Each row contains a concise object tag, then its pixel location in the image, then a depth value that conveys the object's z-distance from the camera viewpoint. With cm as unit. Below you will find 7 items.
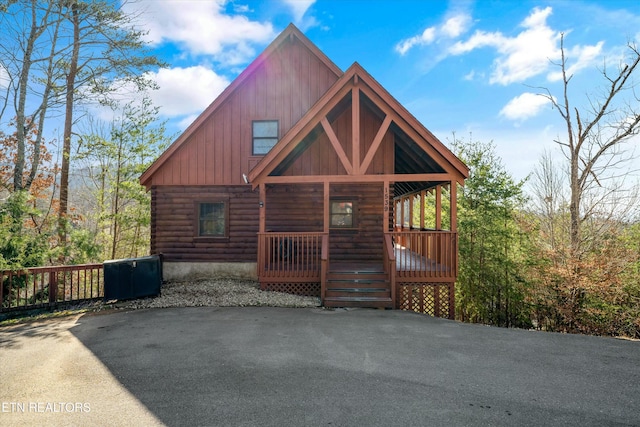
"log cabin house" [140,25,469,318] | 1159
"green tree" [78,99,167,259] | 1717
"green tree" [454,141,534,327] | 1470
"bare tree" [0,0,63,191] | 1425
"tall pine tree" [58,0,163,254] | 1547
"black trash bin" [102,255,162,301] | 872
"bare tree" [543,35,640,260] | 1373
